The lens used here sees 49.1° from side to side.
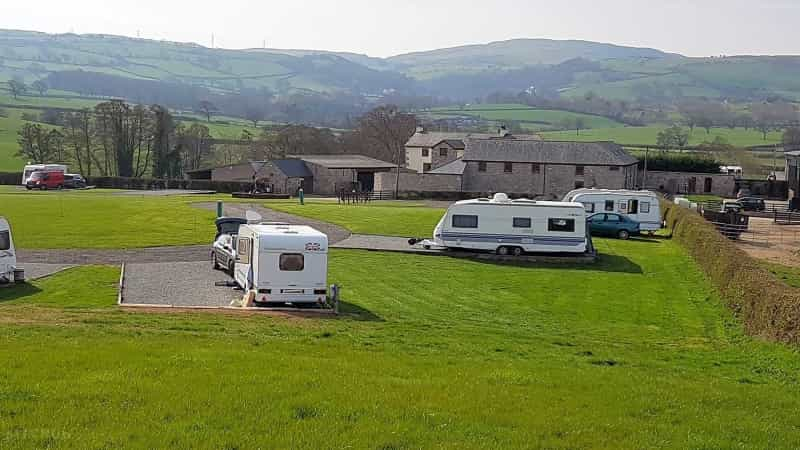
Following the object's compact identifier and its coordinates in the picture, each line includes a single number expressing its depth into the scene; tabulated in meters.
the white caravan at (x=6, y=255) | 21.81
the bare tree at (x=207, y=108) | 184.61
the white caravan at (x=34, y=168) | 68.19
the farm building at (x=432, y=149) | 83.19
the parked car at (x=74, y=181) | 68.88
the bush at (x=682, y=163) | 71.88
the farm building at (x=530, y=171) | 65.75
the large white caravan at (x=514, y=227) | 30.53
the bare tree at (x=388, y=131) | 102.12
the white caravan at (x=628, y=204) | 39.17
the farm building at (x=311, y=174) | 68.94
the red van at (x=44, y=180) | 66.25
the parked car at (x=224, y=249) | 24.08
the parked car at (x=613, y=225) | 38.19
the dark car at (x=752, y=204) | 57.00
